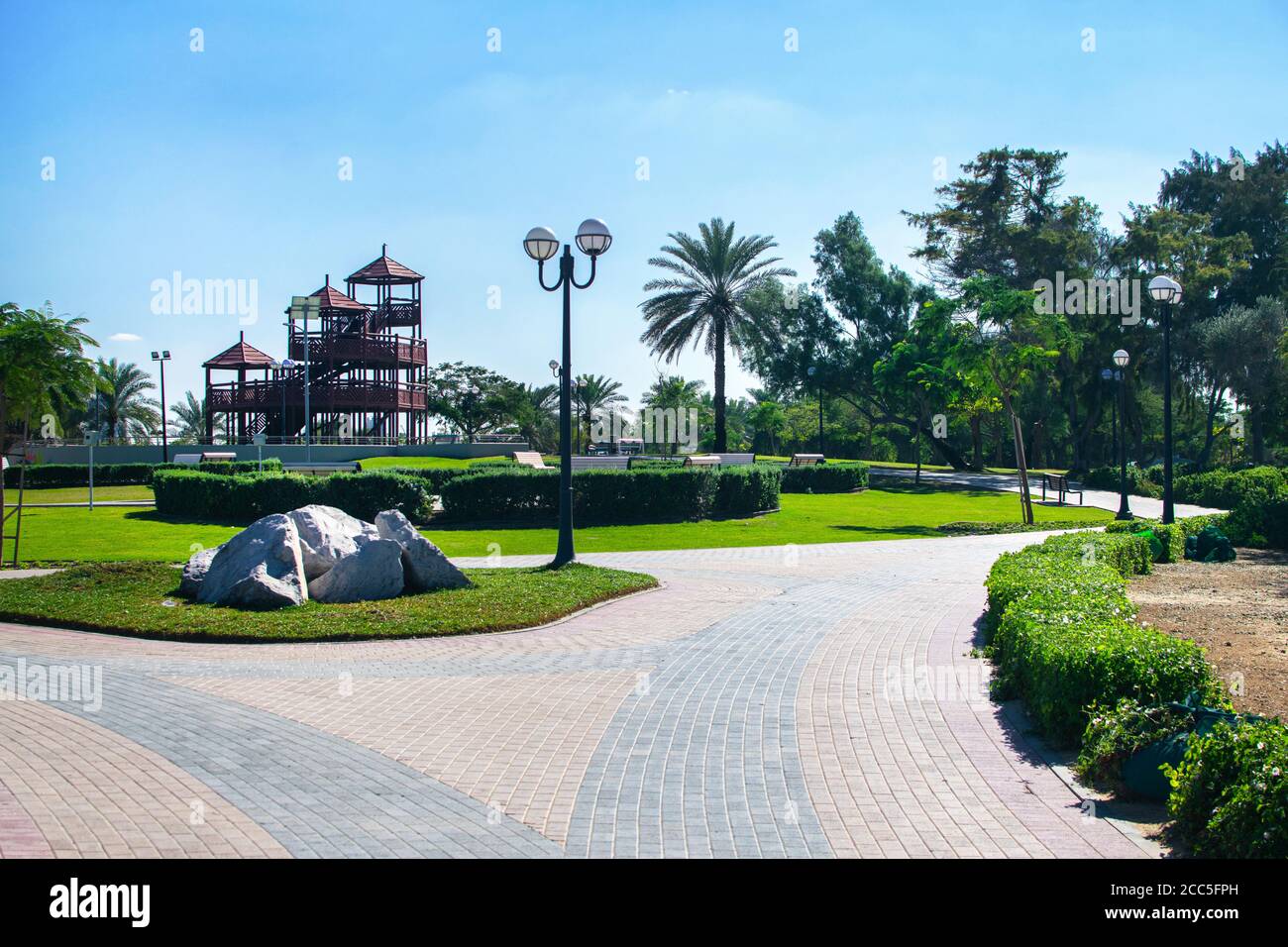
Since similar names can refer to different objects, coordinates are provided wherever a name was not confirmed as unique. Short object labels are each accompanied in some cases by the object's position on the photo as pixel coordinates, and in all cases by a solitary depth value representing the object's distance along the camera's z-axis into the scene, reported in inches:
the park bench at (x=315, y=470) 1152.8
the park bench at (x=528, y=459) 1525.6
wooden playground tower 1993.1
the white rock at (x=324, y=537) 492.1
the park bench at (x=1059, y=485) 1358.3
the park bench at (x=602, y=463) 1337.4
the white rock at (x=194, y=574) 490.6
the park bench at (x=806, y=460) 1587.1
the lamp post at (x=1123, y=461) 972.3
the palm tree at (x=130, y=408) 2486.5
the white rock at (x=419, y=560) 511.2
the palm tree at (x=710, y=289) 1696.6
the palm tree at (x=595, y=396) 2632.9
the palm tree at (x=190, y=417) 2851.9
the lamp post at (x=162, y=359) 1599.4
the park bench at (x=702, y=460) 1262.3
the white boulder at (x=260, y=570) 458.9
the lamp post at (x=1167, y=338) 746.8
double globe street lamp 603.8
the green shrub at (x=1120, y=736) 222.8
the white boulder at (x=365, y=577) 482.0
